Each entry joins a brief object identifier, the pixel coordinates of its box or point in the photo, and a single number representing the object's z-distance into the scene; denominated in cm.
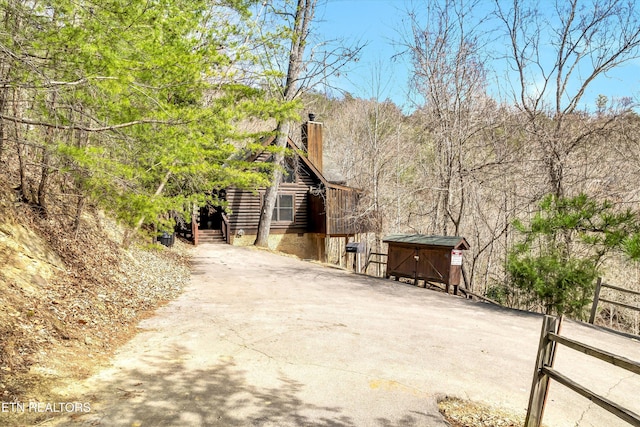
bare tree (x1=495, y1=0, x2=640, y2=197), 1436
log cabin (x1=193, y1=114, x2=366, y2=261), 2506
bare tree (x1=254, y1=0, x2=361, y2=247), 1731
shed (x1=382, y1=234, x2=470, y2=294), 1450
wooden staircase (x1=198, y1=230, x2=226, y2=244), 2317
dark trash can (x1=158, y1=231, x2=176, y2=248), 1771
